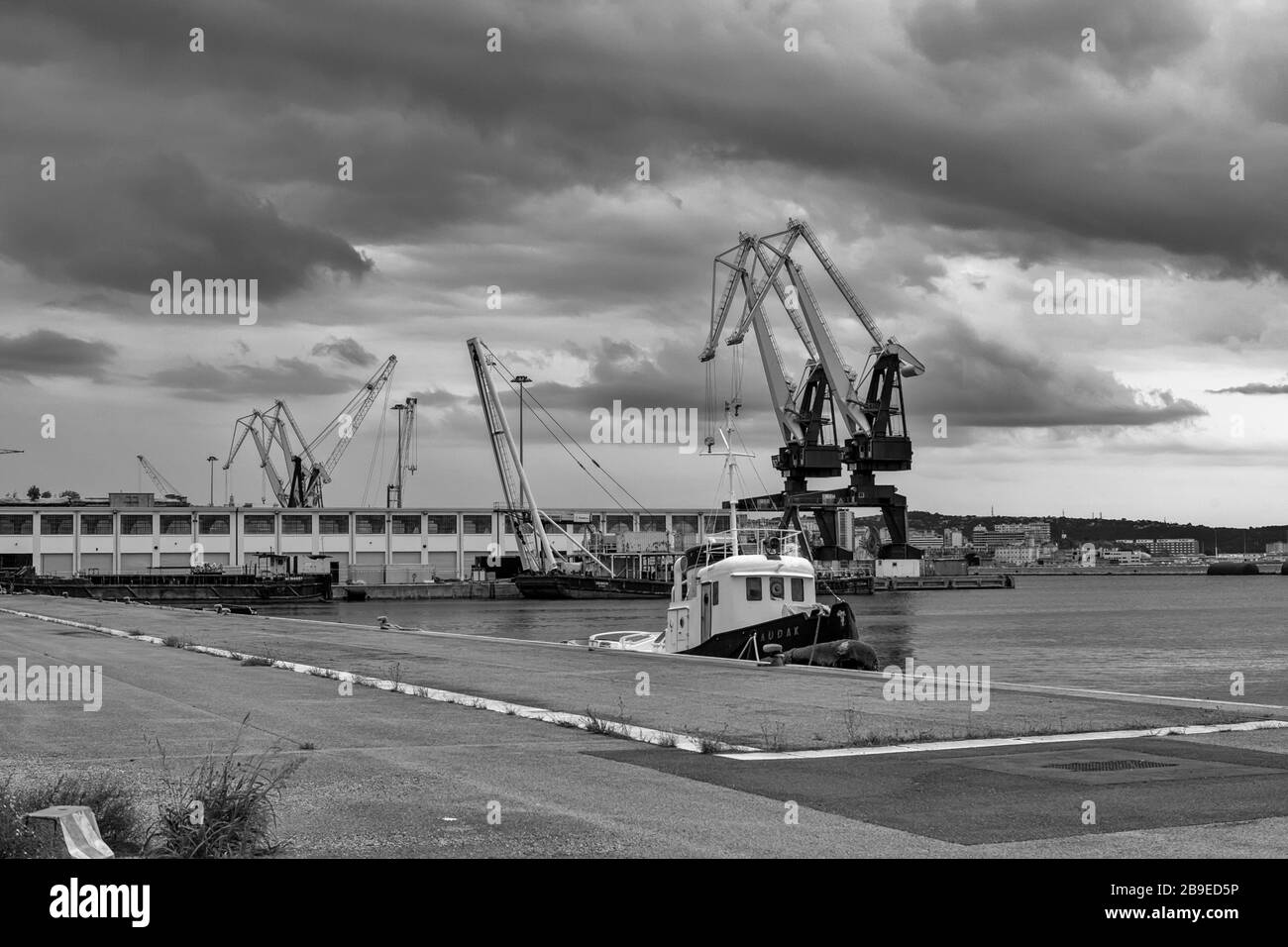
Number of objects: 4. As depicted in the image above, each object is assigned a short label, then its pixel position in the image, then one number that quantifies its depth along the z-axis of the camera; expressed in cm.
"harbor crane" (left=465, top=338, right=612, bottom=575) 15400
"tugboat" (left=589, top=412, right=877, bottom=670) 3753
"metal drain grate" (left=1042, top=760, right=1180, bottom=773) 1421
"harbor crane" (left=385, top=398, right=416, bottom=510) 19212
